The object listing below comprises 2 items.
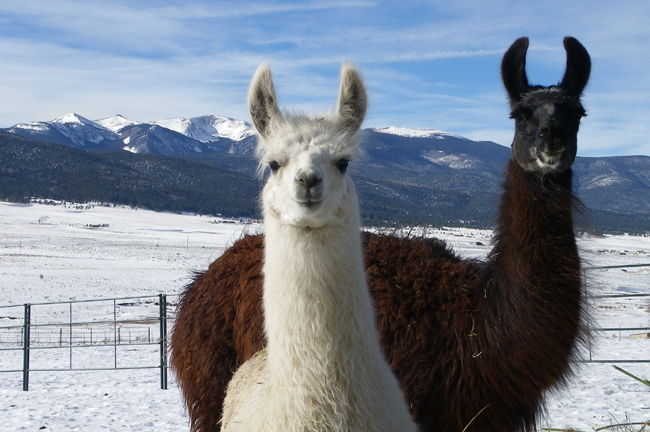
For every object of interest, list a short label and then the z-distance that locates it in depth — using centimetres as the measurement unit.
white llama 254
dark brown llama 323
